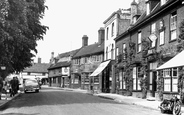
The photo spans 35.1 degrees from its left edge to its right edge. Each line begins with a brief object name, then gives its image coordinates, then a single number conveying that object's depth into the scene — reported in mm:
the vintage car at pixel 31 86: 35159
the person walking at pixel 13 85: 26158
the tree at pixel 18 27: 16595
